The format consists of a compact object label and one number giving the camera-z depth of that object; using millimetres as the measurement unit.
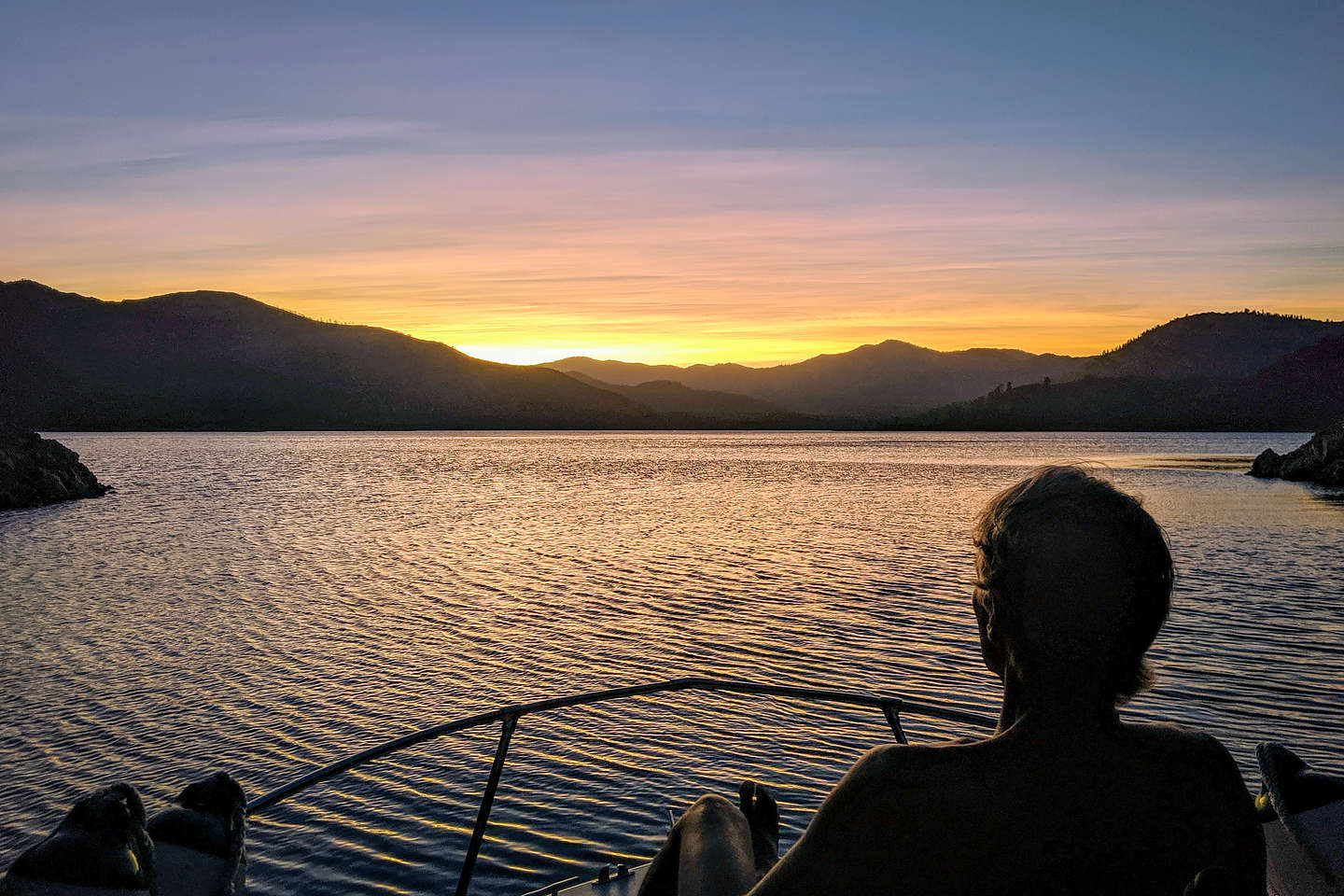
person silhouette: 1752
